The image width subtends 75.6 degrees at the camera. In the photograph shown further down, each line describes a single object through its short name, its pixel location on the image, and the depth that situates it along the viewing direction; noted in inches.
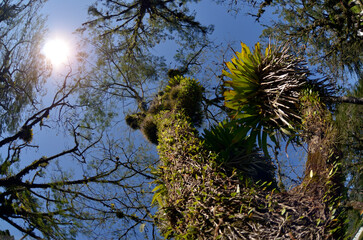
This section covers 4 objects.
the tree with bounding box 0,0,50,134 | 253.6
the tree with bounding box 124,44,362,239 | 73.2
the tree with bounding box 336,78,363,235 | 179.2
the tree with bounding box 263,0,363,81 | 251.3
